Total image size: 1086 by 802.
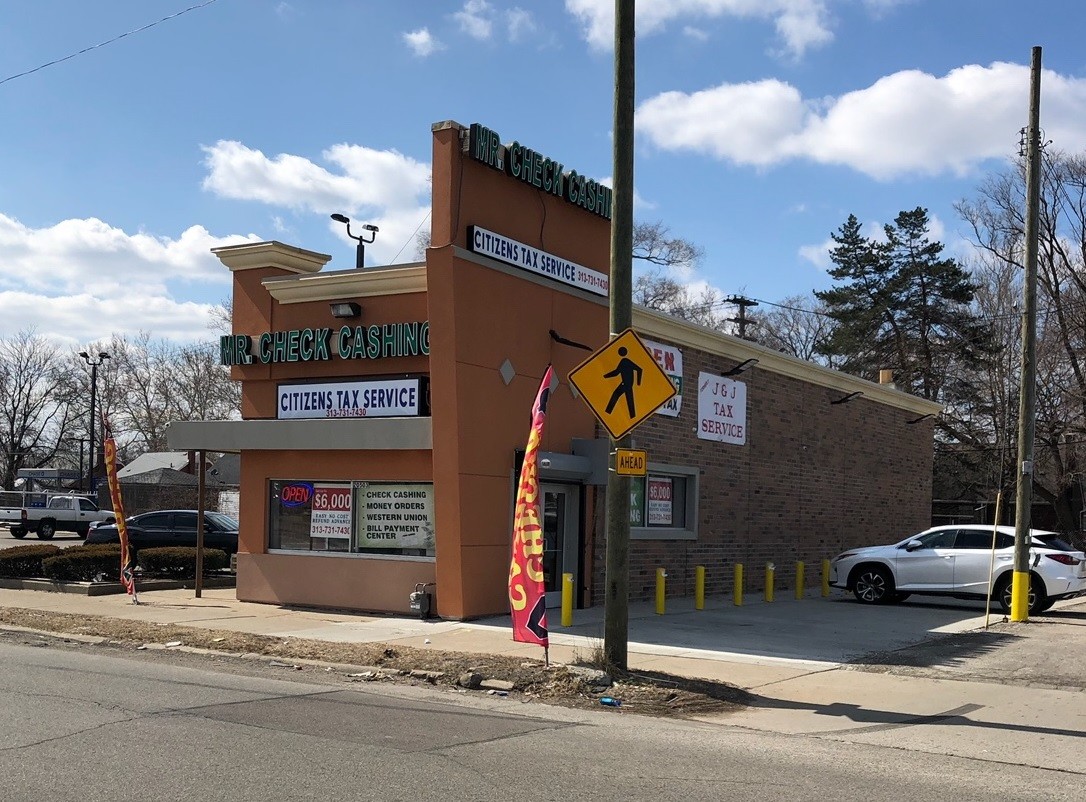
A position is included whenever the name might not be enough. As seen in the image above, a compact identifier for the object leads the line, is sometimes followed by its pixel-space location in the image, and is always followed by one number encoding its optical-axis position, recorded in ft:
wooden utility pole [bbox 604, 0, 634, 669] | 34.91
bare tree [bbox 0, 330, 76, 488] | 228.84
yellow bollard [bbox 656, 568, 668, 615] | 54.66
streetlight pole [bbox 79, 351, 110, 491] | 171.40
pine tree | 161.27
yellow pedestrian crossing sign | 34.55
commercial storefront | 48.75
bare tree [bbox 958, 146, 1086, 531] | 131.23
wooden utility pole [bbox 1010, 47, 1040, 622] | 57.11
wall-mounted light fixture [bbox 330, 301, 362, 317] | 54.03
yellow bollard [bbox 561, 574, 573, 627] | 47.85
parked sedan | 90.99
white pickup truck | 132.36
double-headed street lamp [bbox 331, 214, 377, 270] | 107.76
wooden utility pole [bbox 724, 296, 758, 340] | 164.96
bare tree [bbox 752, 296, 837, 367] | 198.39
